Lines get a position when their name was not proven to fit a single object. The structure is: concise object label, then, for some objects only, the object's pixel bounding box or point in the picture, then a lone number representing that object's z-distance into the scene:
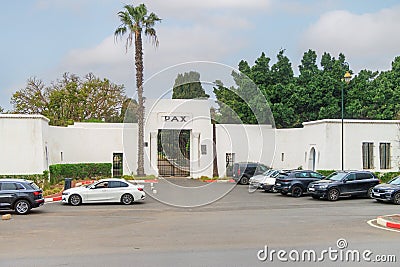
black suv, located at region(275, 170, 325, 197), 28.06
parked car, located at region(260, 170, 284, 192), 30.80
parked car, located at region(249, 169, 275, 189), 32.34
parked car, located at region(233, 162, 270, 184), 38.09
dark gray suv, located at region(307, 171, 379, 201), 25.50
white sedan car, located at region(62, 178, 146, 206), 24.00
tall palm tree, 40.94
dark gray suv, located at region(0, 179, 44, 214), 20.28
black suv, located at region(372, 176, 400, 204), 23.59
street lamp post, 33.69
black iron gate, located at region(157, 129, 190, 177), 43.56
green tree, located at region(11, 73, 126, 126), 56.66
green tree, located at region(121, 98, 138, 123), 42.94
